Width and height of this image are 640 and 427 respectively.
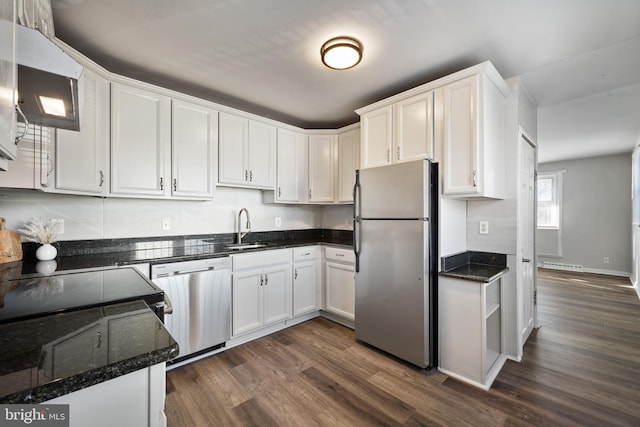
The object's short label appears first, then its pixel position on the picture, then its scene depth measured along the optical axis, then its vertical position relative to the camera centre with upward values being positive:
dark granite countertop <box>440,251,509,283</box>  2.10 -0.47
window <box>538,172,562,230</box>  6.10 +0.31
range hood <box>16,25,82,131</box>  0.96 +0.54
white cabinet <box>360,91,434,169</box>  2.31 +0.75
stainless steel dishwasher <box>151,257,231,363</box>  2.16 -0.75
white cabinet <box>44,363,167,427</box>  0.59 -0.45
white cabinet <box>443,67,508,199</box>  2.06 +0.61
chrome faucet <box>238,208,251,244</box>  3.03 -0.16
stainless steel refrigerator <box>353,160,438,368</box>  2.17 -0.39
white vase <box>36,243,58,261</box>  1.91 -0.28
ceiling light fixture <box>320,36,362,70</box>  1.88 +1.15
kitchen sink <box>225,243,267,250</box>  2.79 -0.35
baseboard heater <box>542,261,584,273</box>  5.82 -1.17
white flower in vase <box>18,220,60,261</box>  1.91 -0.16
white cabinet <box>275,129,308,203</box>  3.26 +0.58
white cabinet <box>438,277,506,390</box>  2.01 -0.92
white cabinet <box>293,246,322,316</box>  3.05 -0.77
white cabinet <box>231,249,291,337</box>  2.59 -0.77
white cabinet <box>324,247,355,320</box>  2.96 -0.78
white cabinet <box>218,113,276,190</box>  2.80 +0.66
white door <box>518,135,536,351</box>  2.49 -0.25
